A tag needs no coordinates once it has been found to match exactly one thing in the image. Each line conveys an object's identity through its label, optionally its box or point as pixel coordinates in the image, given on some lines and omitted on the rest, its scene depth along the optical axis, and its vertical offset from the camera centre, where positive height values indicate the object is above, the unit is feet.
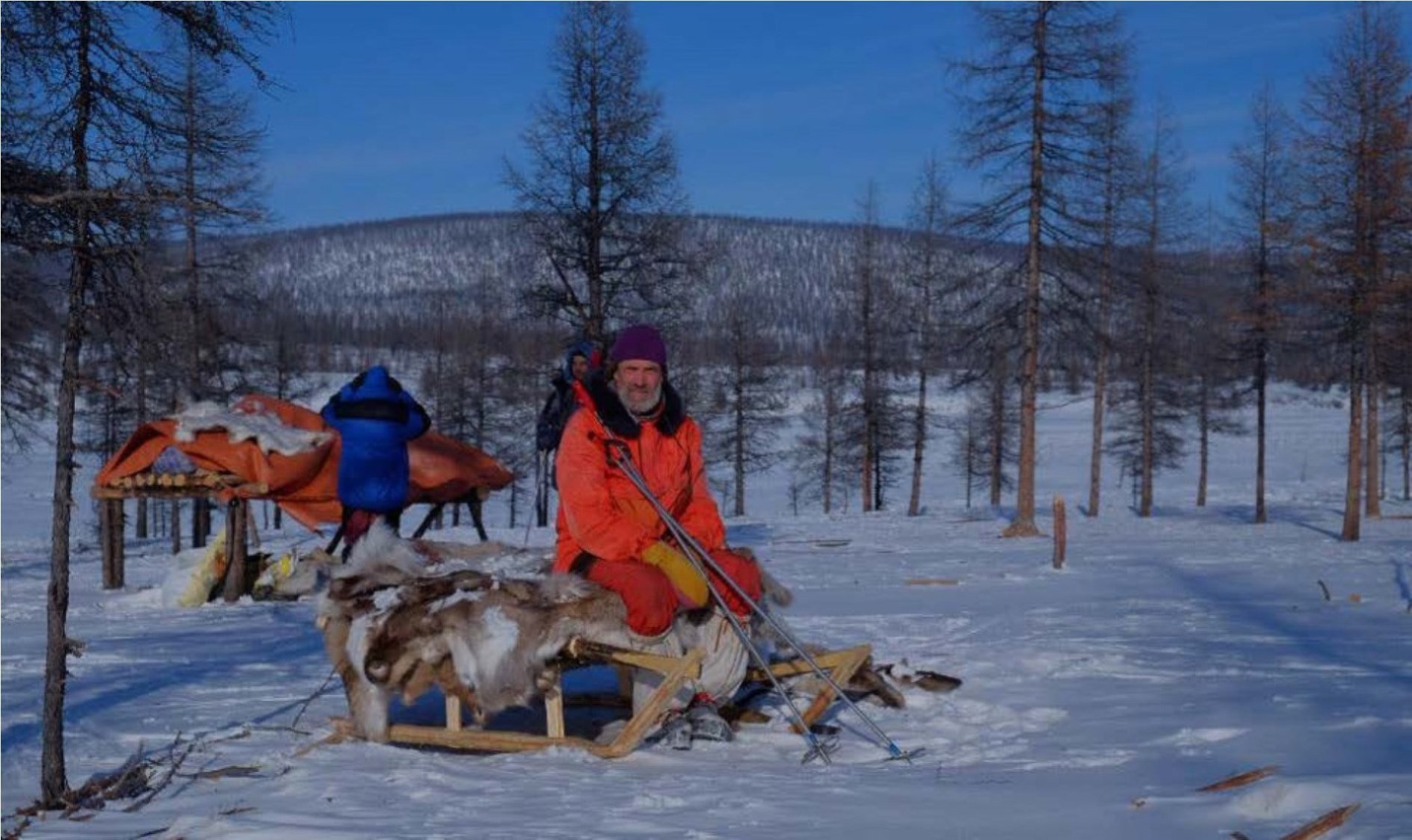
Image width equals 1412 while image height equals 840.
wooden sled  23.88 -5.76
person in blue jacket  46.80 -1.84
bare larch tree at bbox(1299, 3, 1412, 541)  67.92 +9.98
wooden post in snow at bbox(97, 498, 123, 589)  63.93 -7.25
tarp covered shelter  50.80 -3.02
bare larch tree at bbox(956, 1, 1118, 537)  82.74 +15.74
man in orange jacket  25.00 -2.51
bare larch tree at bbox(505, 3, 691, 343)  70.79 +10.67
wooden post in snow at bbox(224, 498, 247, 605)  53.67 -6.34
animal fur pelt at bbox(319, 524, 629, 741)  24.17 -4.37
